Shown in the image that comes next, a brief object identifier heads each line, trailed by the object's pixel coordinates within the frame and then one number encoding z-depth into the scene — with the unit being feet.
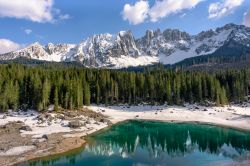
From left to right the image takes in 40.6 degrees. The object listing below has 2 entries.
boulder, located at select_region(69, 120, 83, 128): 314.18
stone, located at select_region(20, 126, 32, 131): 291.79
